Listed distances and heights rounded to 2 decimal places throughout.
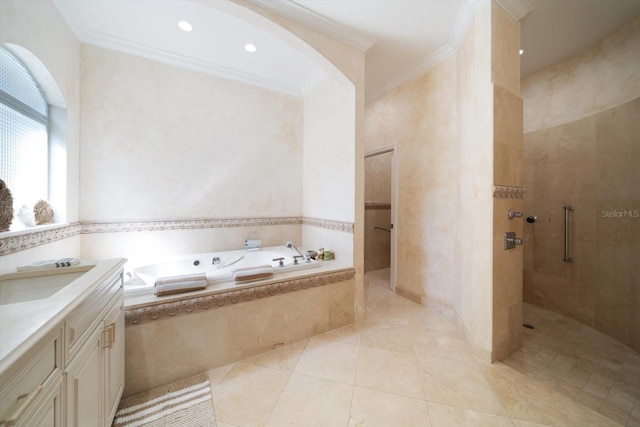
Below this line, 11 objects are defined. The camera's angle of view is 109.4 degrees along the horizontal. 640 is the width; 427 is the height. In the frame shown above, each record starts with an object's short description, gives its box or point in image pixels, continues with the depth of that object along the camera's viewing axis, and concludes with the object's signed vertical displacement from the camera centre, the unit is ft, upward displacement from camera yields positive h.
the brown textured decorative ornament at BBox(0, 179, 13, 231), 3.79 +0.12
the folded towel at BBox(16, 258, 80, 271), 3.74 -0.87
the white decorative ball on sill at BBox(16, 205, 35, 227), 5.20 -0.04
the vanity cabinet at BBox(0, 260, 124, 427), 1.80 -1.66
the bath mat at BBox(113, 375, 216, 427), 4.03 -3.68
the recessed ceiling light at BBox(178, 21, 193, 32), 6.42 +5.43
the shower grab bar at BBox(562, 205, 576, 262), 7.73 -0.73
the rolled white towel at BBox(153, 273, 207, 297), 5.00 -1.60
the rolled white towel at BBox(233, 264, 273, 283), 5.79 -1.57
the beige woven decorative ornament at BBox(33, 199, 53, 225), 5.40 +0.05
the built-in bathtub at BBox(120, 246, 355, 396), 4.72 -2.52
